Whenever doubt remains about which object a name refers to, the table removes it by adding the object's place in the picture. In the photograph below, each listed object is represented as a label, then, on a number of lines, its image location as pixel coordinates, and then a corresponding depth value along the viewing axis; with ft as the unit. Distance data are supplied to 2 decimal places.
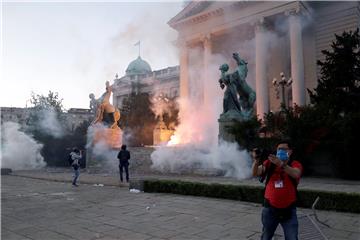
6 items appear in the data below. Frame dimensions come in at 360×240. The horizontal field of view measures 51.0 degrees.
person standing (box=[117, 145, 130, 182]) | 53.62
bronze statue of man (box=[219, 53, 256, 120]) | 65.57
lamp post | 93.72
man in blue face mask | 14.07
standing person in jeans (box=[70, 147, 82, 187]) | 51.39
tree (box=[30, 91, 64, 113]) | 146.92
